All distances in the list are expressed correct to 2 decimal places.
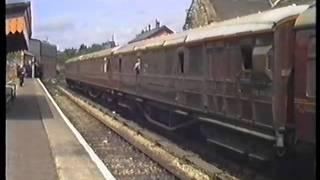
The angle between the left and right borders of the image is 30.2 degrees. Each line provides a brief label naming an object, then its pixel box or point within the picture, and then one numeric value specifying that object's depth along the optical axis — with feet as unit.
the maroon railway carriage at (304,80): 26.32
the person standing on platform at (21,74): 155.59
